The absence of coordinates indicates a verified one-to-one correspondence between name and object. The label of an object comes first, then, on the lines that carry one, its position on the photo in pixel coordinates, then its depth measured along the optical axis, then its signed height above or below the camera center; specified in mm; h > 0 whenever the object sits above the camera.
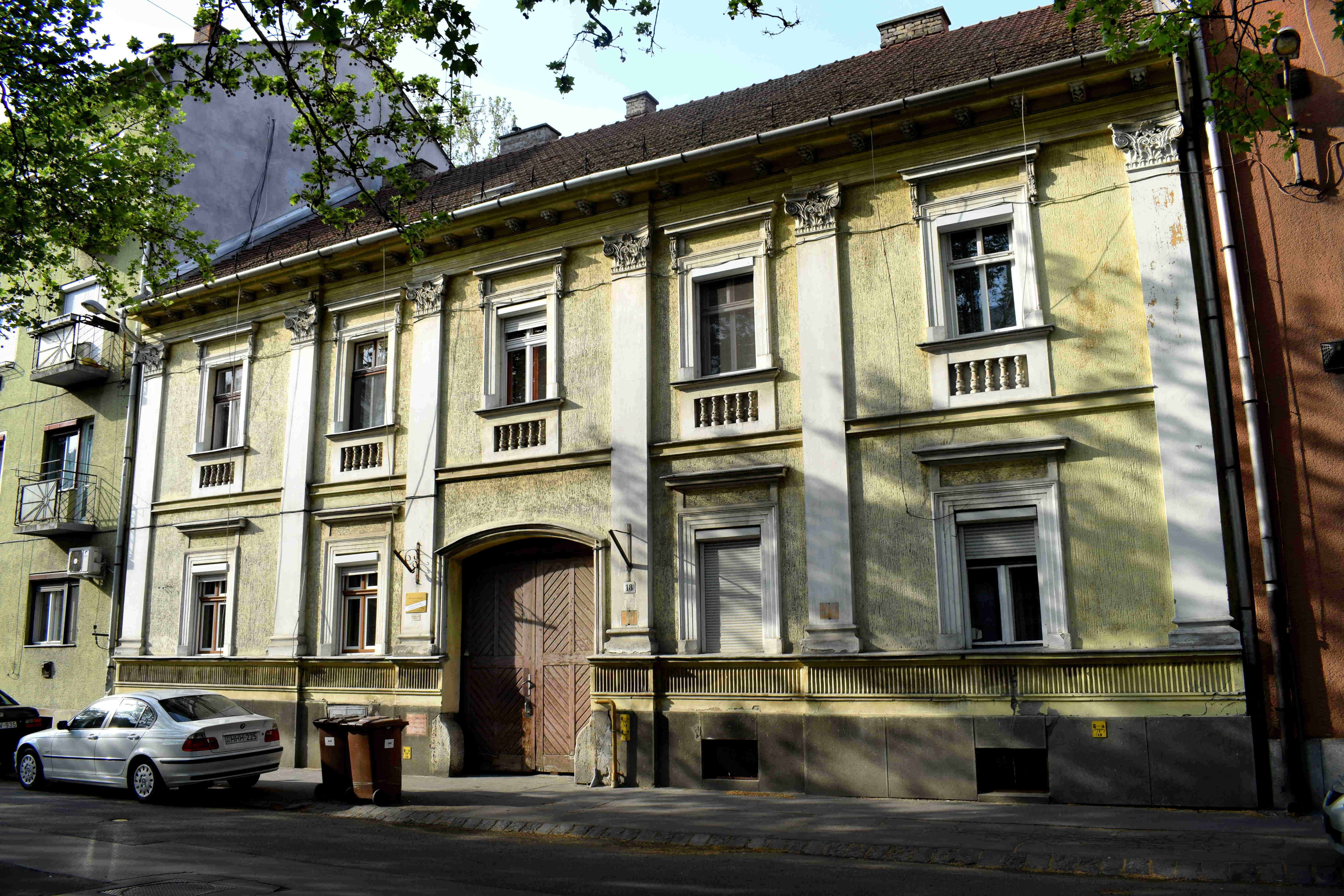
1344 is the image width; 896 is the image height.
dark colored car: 16453 -950
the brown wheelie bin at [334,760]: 12781 -1226
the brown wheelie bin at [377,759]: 12266 -1175
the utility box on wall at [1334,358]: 10492 +2819
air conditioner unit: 19312 +1868
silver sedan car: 12805 -1037
